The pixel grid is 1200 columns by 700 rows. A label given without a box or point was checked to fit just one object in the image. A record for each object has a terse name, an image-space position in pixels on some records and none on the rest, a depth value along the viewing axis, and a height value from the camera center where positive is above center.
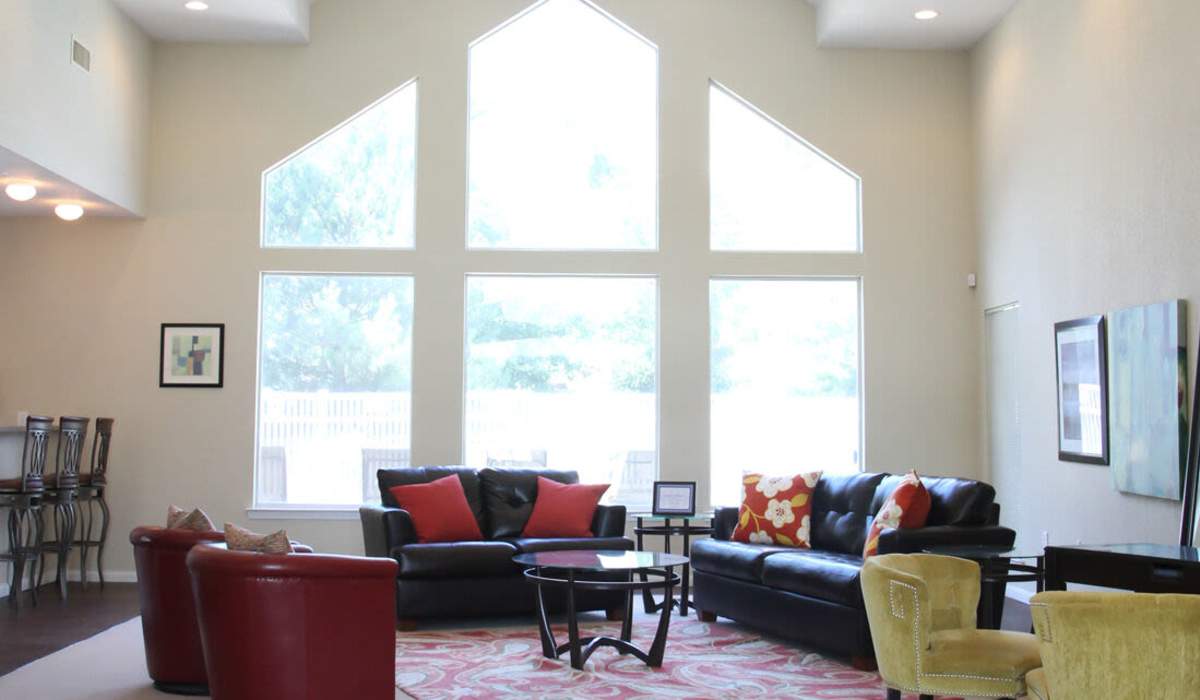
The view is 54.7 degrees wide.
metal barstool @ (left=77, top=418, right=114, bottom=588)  7.66 -0.52
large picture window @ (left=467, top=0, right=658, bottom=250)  8.31 +2.06
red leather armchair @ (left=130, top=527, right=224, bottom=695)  4.77 -0.79
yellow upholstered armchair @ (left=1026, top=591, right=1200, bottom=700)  2.90 -0.57
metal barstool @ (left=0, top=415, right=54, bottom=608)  6.78 -0.44
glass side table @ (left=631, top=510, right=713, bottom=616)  6.73 -0.68
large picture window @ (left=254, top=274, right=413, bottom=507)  8.09 +0.23
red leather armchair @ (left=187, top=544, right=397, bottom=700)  3.84 -0.69
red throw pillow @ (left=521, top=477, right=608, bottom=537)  6.90 -0.55
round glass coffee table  5.34 -0.77
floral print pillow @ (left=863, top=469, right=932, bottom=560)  5.50 -0.43
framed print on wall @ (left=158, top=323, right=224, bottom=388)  8.08 +0.44
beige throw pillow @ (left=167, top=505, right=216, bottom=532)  4.93 -0.44
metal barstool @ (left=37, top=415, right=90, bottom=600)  7.21 -0.43
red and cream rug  4.85 -1.13
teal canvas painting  5.38 +0.11
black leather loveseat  6.21 -0.82
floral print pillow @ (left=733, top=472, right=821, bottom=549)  6.43 -0.51
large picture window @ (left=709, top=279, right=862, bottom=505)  8.22 +0.30
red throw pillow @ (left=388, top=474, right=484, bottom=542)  6.59 -0.53
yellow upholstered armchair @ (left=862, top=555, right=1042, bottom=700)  3.65 -0.74
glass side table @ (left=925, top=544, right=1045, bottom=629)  4.57 -0.59
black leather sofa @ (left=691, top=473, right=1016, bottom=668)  5.30 -0.71
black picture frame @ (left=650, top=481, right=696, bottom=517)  6.97 -0.50
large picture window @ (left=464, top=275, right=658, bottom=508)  8.17 +0.30
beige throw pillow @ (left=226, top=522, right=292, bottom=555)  3.98 -0.43
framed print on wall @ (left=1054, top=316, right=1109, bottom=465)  6.18 +0.17
